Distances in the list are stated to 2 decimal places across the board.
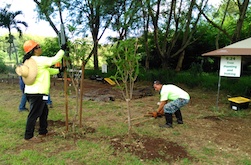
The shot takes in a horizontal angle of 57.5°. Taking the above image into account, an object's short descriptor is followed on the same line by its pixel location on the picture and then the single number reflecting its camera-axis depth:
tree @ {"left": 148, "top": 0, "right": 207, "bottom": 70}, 9.65
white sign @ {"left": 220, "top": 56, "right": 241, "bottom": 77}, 6.14
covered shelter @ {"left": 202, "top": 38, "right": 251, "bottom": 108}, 6.07
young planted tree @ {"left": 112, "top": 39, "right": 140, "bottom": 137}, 3.69
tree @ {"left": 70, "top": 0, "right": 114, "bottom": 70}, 12.78
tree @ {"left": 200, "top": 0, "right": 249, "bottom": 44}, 9.25
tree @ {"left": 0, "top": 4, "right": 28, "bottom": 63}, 15.12
